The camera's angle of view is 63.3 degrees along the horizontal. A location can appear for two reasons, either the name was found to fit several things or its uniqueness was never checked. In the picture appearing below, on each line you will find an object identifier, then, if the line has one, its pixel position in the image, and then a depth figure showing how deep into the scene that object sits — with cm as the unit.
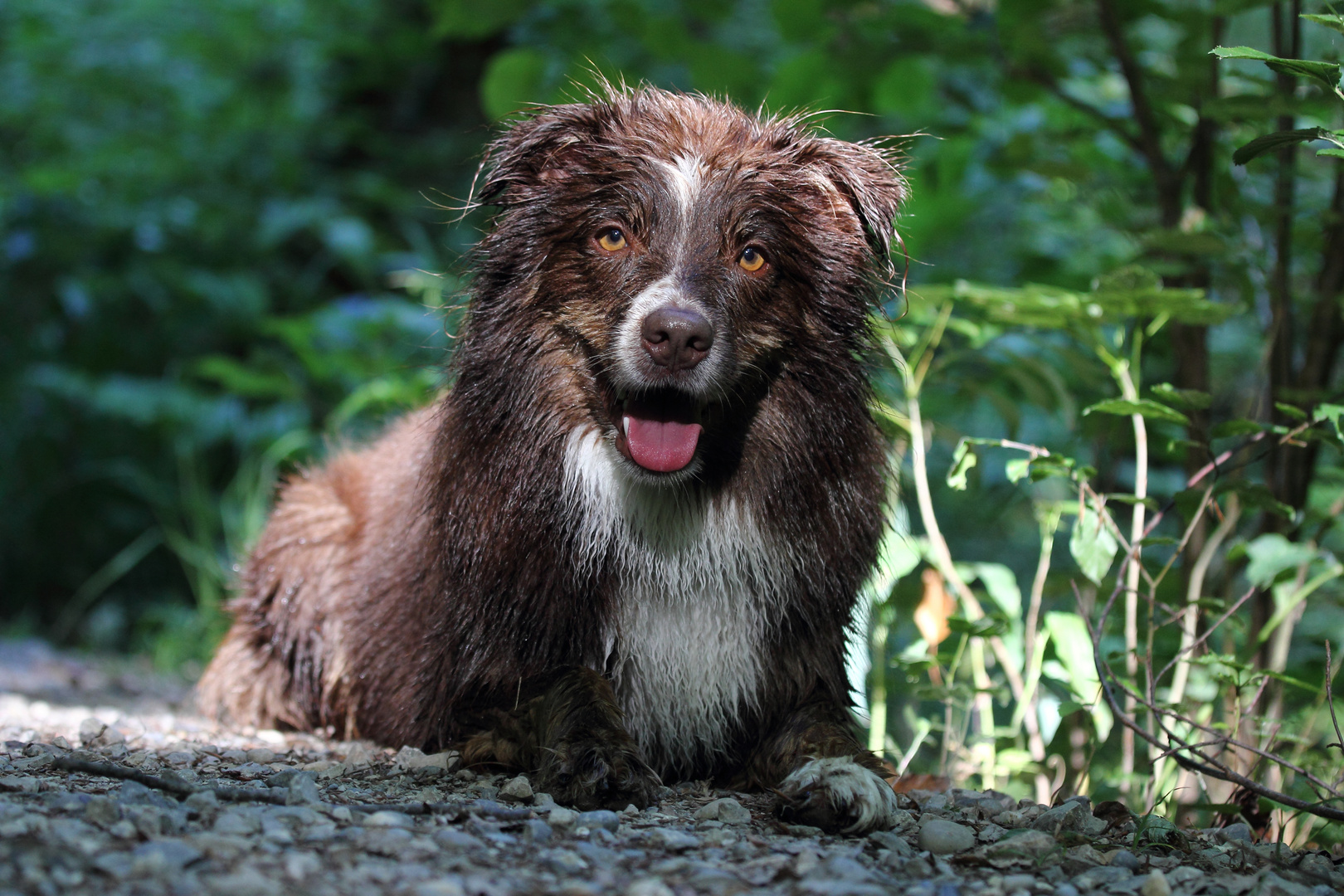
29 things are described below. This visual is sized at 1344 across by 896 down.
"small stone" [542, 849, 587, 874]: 198
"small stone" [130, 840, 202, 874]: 172
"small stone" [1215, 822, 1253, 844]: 276
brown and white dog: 294
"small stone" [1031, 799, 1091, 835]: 262
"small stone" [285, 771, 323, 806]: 223
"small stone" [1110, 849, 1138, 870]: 235
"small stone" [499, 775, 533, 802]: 254
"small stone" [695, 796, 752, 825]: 255
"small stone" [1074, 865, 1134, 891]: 217
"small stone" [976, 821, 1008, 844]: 249
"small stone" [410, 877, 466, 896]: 175
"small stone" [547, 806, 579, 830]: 229
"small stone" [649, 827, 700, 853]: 221
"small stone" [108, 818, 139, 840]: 188
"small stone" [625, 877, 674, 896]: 185
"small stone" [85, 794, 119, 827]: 194
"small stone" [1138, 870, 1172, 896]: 211
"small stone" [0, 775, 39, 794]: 219
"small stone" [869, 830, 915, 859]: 235
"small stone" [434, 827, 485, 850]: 204
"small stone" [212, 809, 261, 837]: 195
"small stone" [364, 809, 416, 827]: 211
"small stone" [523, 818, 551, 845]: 216
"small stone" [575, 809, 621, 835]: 231
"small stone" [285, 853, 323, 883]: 179
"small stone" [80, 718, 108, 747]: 311
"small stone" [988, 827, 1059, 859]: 235
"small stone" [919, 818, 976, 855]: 241
